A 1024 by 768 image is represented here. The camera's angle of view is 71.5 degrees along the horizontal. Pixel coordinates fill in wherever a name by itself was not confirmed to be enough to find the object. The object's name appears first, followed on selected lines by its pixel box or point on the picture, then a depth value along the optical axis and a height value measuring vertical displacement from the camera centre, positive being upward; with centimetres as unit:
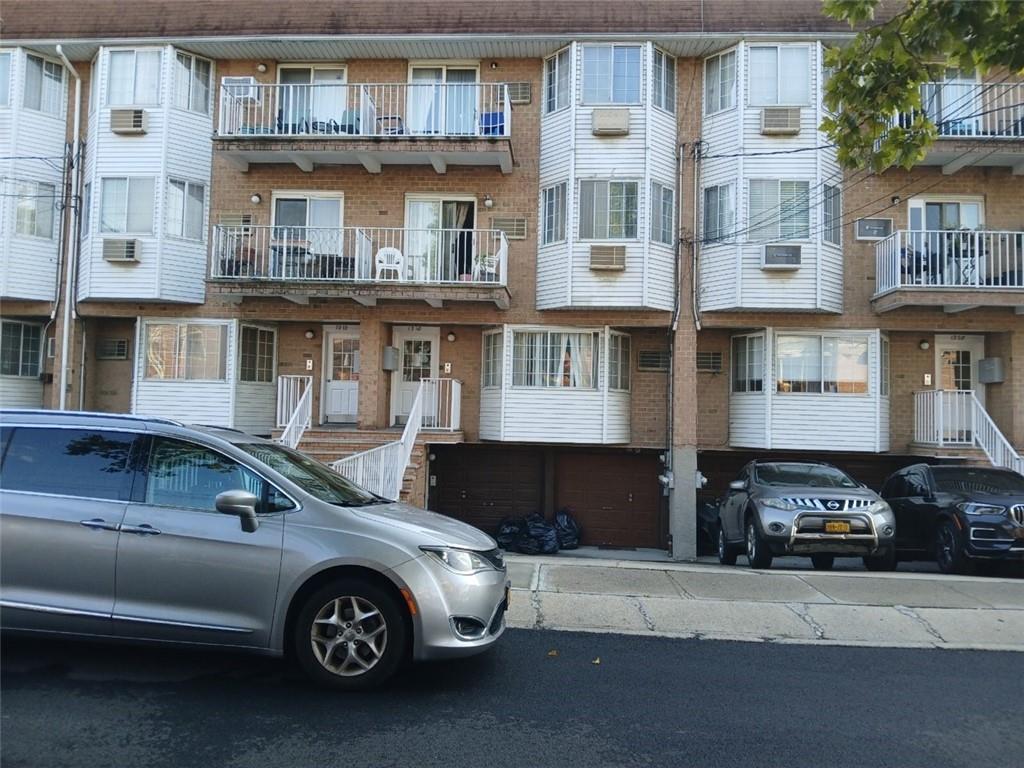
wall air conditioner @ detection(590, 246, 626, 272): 1412 +313
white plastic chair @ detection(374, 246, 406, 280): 1417 +300
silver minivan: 437 -100
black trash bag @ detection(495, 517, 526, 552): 1496 -252
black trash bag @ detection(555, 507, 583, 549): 1536 -251
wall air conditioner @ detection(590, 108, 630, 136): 1442 +596
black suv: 944 -129
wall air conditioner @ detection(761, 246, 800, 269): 1388 +315
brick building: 1423 +366
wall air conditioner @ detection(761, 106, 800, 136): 1423 +598
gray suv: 920 -134
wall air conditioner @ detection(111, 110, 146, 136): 1484 +595
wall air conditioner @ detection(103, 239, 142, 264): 1447 +317
